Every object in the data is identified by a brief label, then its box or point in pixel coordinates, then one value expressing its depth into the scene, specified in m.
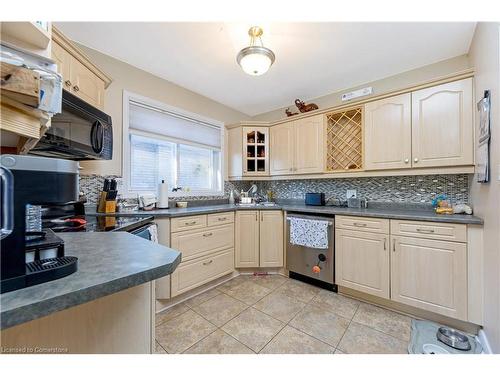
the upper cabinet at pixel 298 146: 2.74
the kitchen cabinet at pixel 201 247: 2.07
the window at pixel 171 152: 2.39
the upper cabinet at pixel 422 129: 1.81
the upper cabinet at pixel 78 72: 1.44
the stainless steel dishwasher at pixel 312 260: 2.28
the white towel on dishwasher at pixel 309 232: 2.29
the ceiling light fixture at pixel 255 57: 1.71
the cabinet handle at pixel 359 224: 2.08
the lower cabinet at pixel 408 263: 1.64
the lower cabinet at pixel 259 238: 2.72
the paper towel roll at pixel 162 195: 2.39
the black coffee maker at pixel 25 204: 0.44
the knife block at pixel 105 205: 1.93
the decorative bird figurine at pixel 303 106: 2.92
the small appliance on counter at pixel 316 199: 2.82
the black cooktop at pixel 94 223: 1.28
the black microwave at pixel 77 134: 1.25
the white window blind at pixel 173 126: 2.40
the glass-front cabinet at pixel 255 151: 3.25
